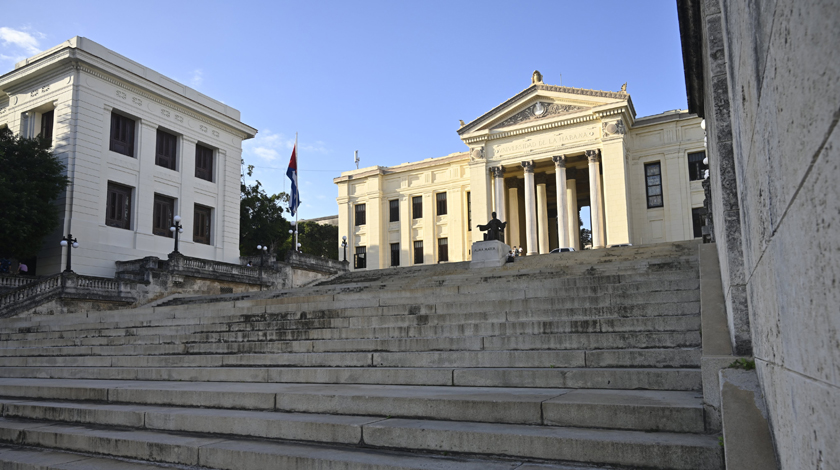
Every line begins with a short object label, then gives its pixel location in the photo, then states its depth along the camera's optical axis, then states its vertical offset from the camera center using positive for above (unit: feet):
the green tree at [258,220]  136.46 +24.49
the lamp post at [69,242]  73.11 +10.75
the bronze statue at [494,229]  71.87 +11.27
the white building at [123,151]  88.69 +29.35
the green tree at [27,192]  76.08 +18.32
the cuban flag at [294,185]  101.76 +24.30
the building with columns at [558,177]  125.70 +33.44
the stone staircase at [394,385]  14.44 -2.16
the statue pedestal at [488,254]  69.67 +7.95
